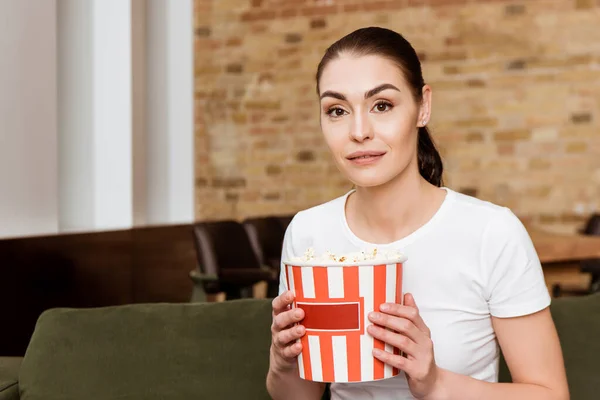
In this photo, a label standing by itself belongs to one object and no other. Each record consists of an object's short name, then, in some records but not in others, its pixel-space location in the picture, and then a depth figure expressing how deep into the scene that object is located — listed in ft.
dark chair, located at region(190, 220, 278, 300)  11.19
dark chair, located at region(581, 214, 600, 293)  12.46
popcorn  3.43
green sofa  4.80
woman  4.03
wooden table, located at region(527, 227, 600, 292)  12.32
